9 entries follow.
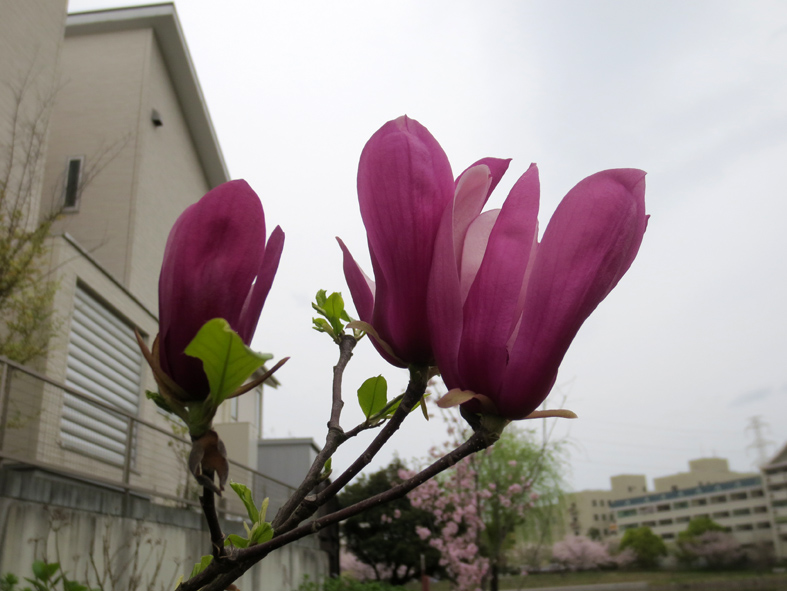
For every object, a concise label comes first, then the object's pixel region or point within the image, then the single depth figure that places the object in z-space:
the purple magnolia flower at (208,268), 0.42
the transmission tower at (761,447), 61.09
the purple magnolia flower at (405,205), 0.46
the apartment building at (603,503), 71.00
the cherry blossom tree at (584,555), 49.31
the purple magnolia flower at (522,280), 0.43
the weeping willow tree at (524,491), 11.75
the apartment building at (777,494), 51.94
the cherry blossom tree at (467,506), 10.74
